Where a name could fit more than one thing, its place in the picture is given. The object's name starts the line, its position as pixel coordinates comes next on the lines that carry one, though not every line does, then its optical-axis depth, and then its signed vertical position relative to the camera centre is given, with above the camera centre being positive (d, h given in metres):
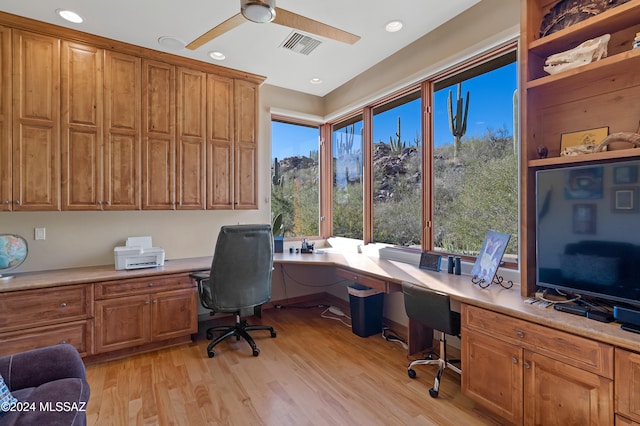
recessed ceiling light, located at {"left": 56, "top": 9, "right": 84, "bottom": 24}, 2.50 +1.65
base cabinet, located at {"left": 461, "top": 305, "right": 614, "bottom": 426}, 1.49 -0.89
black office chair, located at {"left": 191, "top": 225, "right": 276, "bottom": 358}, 2.75 -0.57
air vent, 2.94 +1.68
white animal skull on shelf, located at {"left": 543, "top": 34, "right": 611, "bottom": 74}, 1.76 +0.93
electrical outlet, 2.91 -0.19
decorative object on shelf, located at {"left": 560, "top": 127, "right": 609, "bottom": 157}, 1.85 +0.45
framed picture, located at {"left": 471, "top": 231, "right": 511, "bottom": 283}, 2.22 -0.34
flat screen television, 1.61 -0.12
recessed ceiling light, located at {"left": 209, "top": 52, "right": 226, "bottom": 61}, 3.23 +1.67
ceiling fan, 1.83 +1.29
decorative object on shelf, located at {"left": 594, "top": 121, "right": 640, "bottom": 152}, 1.68 +0.39
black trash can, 3.26 -1.06
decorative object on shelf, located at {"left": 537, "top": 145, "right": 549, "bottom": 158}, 2.05 +0.40
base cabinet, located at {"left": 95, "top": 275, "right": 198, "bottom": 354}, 2.72 -0.93
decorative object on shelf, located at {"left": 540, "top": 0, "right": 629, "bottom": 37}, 1.78 +1.21
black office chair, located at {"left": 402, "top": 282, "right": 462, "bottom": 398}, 2.16 -0.75
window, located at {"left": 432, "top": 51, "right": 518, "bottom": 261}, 2.52 +0.48
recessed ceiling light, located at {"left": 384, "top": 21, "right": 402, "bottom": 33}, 2.75 +1.68
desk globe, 2.56 -0.33
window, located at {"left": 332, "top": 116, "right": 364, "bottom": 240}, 4.20 +0.48
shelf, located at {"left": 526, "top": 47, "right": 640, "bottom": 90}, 1.63 +0.82
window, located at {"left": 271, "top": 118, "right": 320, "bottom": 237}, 4.39 +0.53
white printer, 2.95 -0.42
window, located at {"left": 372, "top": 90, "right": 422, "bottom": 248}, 3.33 +0.47
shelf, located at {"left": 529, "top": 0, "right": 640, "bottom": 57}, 1.65 +1.08
